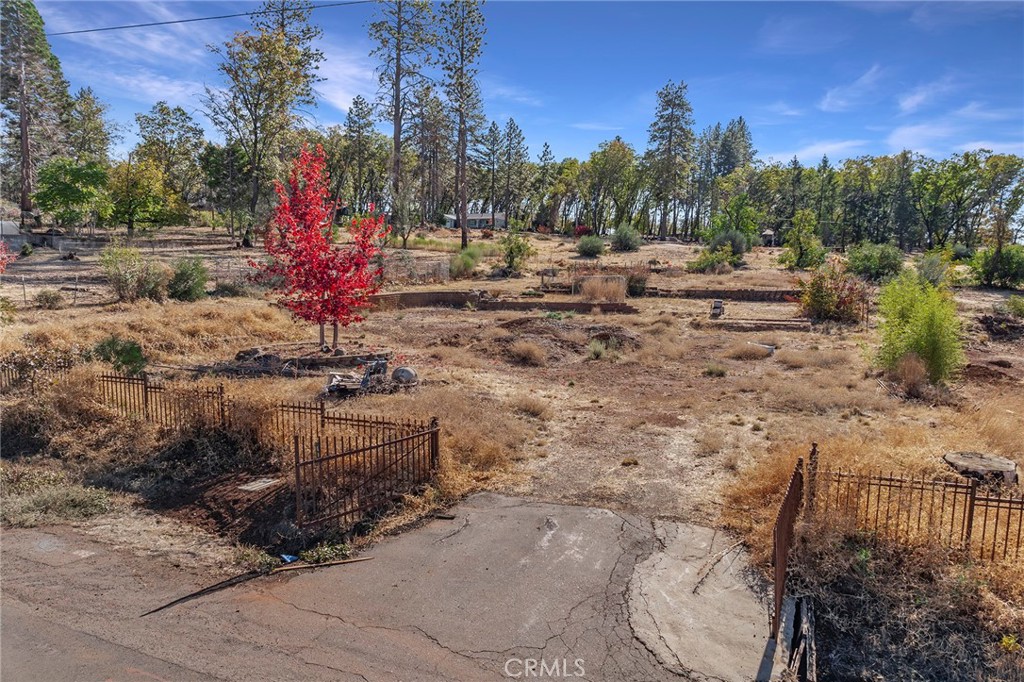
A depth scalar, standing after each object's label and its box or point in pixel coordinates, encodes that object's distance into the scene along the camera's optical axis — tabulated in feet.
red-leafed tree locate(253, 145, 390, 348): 46.83
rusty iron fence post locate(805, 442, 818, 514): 22.25
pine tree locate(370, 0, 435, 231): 135.74
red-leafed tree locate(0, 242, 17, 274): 56.39
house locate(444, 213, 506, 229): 238.89
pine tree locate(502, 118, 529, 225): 241.55
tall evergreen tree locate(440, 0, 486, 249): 140.36
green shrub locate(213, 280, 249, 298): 78.59
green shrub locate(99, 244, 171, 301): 66.69
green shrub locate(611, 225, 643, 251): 163.53
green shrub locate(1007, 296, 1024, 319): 73.67
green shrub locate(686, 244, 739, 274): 124.67
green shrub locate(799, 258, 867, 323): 74.43
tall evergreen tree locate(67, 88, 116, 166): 173.88
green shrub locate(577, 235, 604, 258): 145.18
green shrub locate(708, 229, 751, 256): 141.28
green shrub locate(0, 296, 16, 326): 49.14
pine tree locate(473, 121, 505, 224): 240.53
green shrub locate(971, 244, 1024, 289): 105.50
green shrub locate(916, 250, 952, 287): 87.16
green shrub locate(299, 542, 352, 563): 21.65
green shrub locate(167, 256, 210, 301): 70.64
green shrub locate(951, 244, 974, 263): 166.40
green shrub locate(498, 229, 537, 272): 117.91
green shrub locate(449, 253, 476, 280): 112.16
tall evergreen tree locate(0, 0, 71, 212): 137.08
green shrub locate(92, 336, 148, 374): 40.83
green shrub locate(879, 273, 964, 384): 41.70
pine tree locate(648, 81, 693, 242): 204.64
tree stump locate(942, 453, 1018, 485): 25.46
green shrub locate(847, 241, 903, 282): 111.86
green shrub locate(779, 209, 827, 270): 130.72
